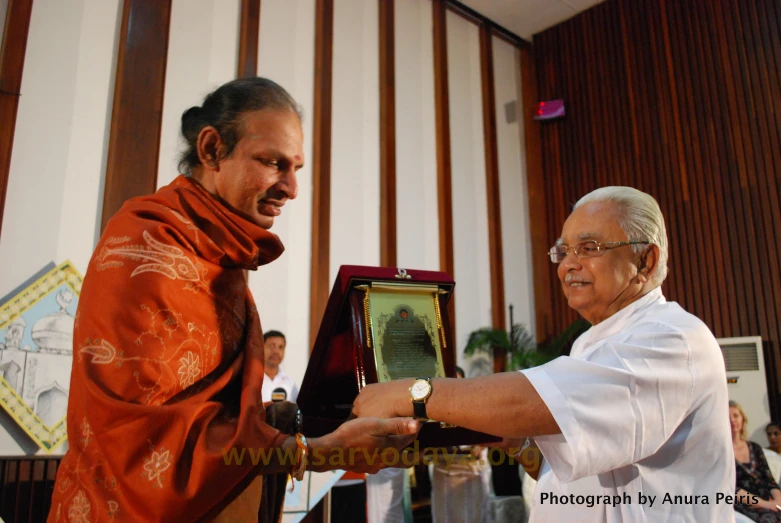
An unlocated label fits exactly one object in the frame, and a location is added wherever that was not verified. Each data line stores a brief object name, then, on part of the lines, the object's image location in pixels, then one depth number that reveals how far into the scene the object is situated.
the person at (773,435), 5.72
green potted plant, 7.02
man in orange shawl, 1.15
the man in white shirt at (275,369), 4.97
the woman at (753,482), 3.84
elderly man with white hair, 1.32
